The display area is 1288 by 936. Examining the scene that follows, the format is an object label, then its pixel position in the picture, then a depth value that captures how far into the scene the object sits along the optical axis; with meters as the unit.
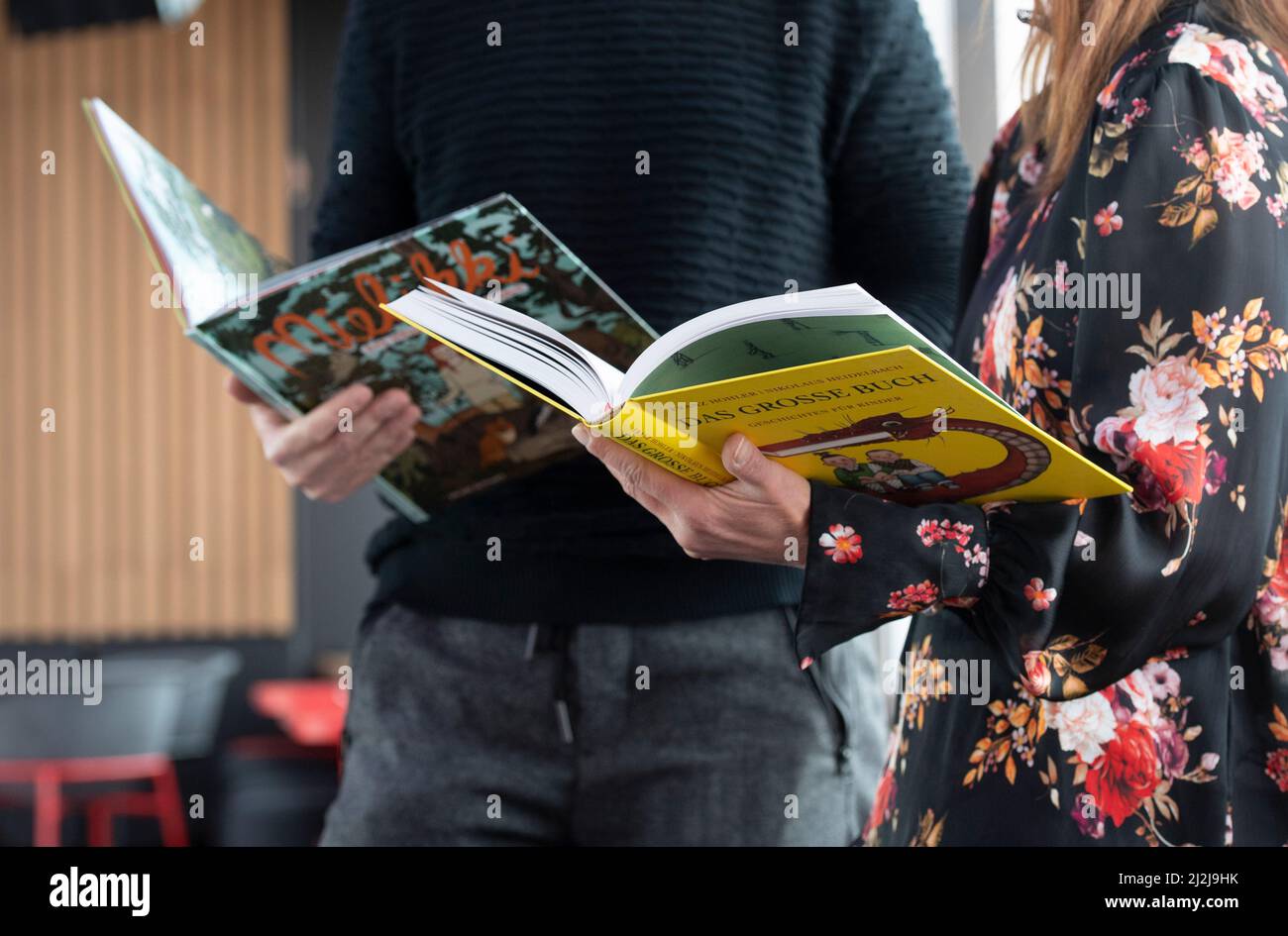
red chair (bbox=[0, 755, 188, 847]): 3.95
